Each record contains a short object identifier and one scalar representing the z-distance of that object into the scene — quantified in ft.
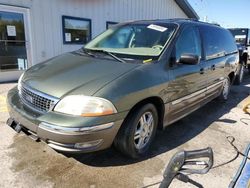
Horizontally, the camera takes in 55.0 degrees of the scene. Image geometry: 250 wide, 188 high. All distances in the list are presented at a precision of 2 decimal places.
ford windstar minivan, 8.25
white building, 24.17
